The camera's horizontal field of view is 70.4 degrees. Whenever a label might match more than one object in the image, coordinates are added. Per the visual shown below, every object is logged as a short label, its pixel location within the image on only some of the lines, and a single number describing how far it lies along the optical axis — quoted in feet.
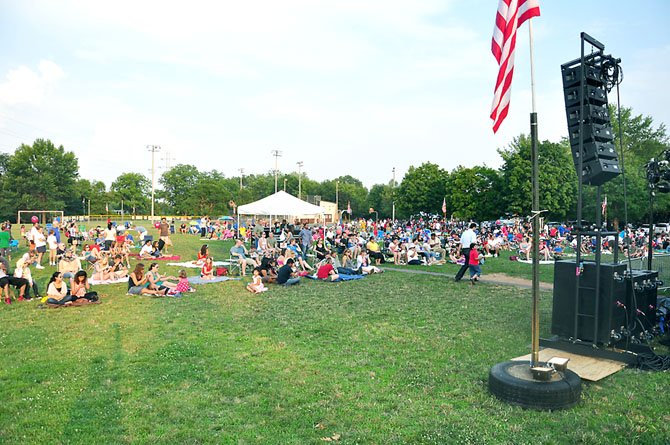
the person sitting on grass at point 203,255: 56.13
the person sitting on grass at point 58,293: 34.91
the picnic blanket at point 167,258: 68.83
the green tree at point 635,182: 146.20
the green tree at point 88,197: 274.61
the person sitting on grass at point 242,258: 55.76
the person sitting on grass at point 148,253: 69.21
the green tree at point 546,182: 154.40
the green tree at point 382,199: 310.45
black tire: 16.31
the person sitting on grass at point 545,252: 70.64
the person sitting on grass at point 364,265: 55.31
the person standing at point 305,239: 68.23
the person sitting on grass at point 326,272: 50.65
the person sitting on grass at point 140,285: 40.47
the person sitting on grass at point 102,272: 47.85
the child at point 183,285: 41.88
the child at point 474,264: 46.37
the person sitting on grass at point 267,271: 48.01
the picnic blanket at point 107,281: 47.12
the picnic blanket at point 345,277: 50.87
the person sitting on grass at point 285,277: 47.29
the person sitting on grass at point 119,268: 49.61
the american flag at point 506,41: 16.97
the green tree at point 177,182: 352.49
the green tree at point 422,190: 231.71
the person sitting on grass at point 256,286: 42.93
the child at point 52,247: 60.20
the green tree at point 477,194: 172.55
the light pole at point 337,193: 349.00
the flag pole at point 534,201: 16.78
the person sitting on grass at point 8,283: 37.08
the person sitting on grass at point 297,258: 55.88
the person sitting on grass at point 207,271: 50.64
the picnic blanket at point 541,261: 67.97
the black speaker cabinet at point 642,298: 23.20
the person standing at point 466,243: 47.32
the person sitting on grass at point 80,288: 36.14
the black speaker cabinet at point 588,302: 22.33
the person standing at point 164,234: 75.78
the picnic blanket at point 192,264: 60.80
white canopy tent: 75.05
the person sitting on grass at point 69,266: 43.01
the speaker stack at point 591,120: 22.22
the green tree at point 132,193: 347.97
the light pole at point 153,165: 251.60
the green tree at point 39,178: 234.99
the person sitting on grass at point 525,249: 73.22
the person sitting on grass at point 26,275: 38.65
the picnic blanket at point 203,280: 48.53
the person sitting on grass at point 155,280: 41.27
